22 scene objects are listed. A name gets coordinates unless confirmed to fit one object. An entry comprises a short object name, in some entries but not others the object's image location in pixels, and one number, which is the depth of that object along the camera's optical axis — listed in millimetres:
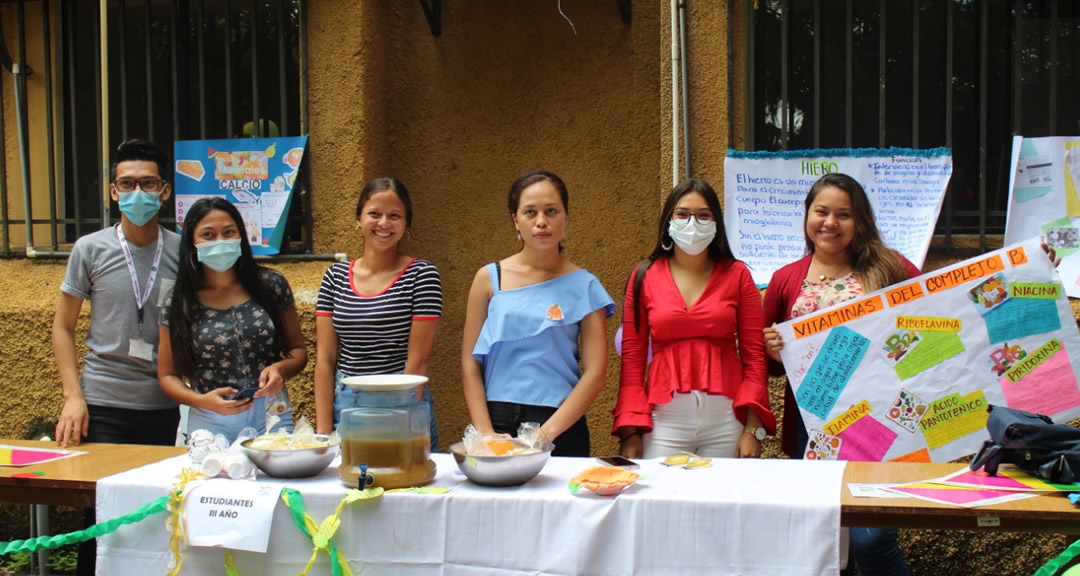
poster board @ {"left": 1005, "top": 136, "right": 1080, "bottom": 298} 4336
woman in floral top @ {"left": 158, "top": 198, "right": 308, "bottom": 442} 3607
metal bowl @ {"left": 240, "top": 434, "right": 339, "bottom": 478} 2850
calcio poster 5141
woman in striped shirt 3605
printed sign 2725
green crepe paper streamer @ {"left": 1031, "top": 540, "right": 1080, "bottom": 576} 2469
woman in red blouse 3412
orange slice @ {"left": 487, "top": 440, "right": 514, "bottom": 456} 2811
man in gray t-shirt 3824
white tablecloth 2529
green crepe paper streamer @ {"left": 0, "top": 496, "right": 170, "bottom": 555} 2799
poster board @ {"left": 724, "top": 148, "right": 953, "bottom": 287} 4441
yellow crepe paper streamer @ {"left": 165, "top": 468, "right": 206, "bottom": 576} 2791
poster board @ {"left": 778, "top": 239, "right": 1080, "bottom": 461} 3494
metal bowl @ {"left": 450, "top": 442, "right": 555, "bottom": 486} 2734
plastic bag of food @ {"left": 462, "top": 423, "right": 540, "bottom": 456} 2811
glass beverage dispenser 2744
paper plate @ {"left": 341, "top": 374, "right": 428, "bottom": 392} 2701
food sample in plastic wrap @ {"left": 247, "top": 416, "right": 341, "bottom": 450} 2924
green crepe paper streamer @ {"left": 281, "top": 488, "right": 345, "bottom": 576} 2672
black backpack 2660
